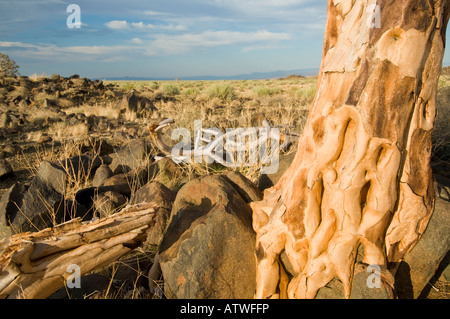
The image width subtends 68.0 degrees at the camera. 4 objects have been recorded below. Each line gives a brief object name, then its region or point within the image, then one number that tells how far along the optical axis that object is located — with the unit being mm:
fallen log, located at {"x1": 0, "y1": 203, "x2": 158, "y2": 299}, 2054
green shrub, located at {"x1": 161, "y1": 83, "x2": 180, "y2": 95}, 19106
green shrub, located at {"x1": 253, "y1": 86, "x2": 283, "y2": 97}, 17203
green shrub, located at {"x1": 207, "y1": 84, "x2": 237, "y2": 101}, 15459
